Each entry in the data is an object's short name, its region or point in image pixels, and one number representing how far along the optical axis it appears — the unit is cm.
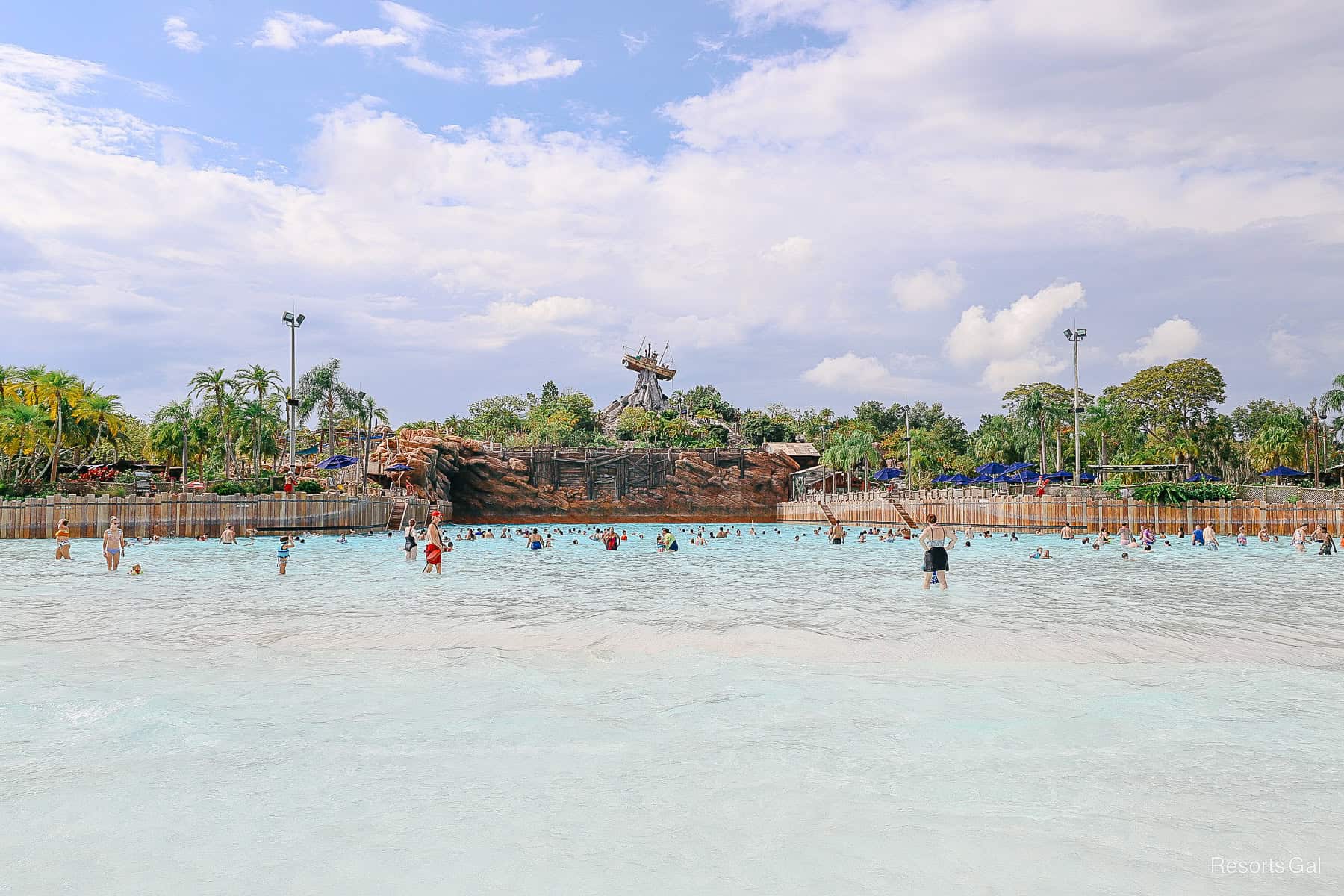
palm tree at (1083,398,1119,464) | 7425
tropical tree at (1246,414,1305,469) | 6725
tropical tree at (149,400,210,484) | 6800
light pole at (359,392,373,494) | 8042
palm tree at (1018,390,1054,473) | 7250
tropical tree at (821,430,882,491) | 8531
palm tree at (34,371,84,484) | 4912
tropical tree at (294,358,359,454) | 7638
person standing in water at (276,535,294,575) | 2331
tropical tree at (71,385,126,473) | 5206
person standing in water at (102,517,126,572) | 2441
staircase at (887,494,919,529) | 6118
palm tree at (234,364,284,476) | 6025
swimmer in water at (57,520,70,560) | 2778
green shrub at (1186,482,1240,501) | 4719
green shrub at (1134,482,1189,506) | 4691
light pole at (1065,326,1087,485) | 5059
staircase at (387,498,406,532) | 6038
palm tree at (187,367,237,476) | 5903
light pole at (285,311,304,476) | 4841
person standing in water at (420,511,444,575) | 2467
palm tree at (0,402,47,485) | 4753
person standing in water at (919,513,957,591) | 1906
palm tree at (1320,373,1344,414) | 6625
